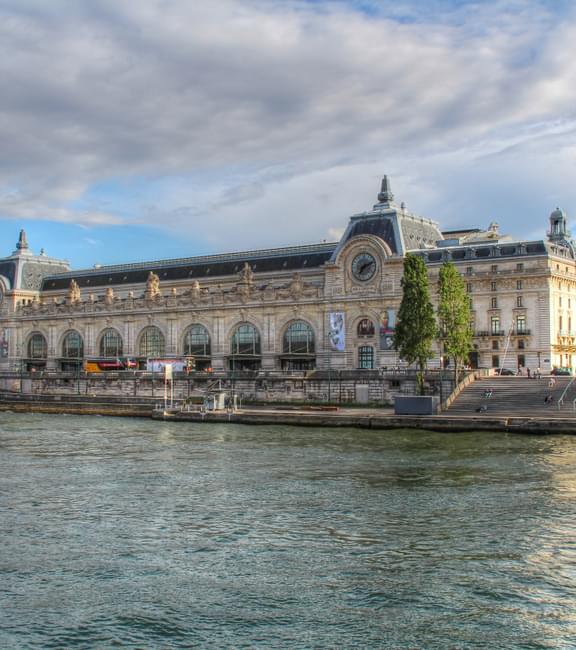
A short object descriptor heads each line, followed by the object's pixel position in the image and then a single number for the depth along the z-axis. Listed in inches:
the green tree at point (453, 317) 3272.6
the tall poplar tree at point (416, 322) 3206.2
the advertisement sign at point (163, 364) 4483.3
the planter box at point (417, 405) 2881.4
